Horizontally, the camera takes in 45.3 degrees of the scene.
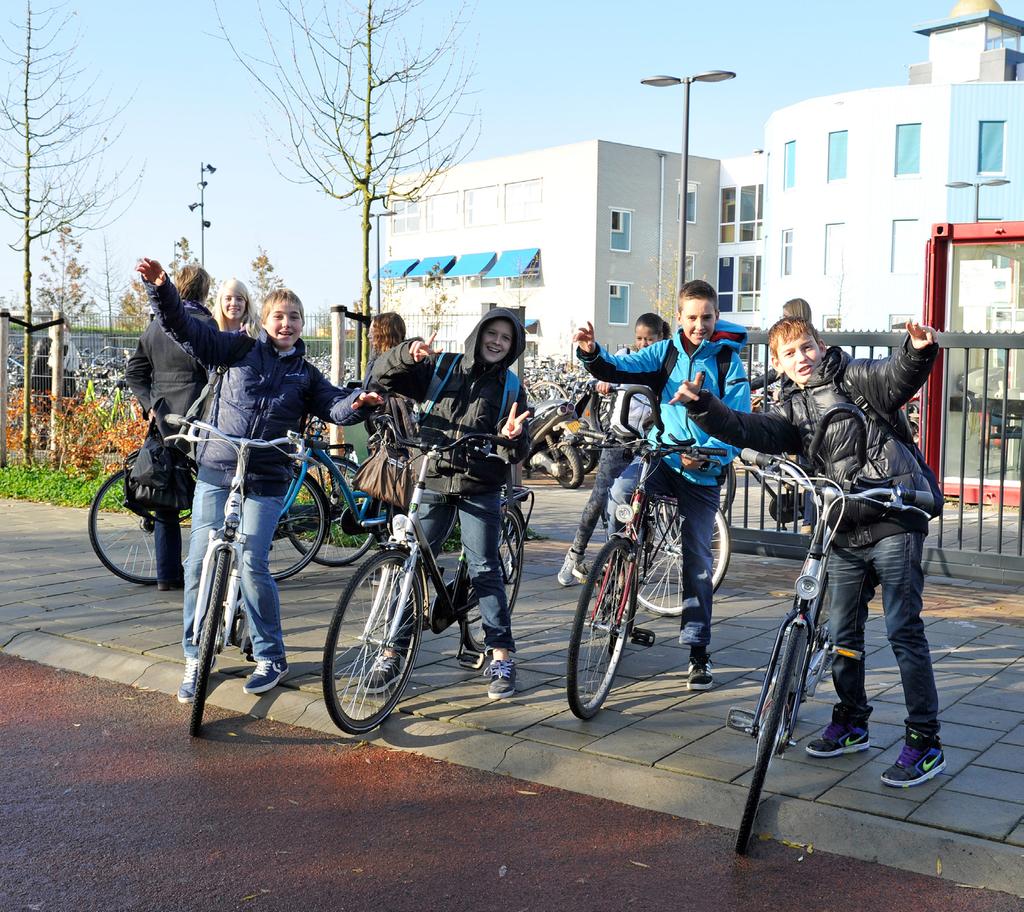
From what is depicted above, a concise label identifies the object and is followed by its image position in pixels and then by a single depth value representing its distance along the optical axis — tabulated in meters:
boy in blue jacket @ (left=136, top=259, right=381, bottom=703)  5.73
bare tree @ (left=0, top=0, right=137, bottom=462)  14.52
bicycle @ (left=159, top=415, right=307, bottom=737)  5.29
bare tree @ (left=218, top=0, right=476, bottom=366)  11.04
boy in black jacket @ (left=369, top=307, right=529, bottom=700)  5.59
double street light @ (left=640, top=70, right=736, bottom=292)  21.80
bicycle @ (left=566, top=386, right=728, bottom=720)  5.29
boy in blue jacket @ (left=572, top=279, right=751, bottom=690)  6.00
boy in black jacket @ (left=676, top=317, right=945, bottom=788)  4.56
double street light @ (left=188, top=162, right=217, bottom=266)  49.34
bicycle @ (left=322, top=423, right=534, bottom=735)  5.07
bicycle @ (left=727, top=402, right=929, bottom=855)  4.30
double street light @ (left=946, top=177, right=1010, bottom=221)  34.53
